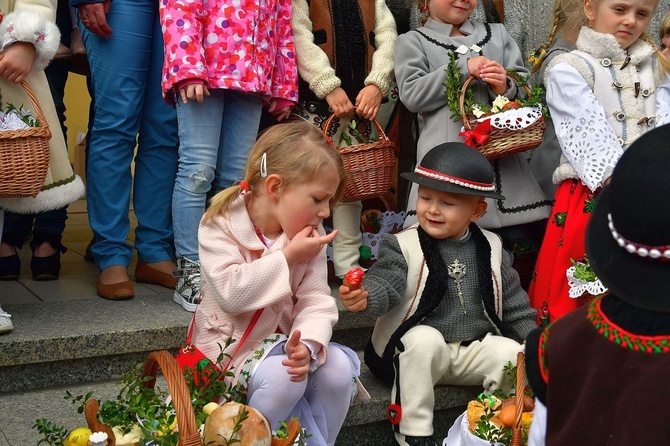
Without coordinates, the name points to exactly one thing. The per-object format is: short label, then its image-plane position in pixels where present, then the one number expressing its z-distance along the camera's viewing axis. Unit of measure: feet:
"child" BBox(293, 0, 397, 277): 13.14
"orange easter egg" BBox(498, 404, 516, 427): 9.55
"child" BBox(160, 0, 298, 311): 11.62
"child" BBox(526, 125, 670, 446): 5.41
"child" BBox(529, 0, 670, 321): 12.47
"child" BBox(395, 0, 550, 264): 12.96
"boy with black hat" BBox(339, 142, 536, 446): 10.89
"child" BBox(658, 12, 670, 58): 16.20
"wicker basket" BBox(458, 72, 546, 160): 12.43
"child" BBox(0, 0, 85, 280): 10.66
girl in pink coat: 9.32
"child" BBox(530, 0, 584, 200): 13.96
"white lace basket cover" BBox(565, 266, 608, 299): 11.84
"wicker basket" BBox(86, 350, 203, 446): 7.38
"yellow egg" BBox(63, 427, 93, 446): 7.85
